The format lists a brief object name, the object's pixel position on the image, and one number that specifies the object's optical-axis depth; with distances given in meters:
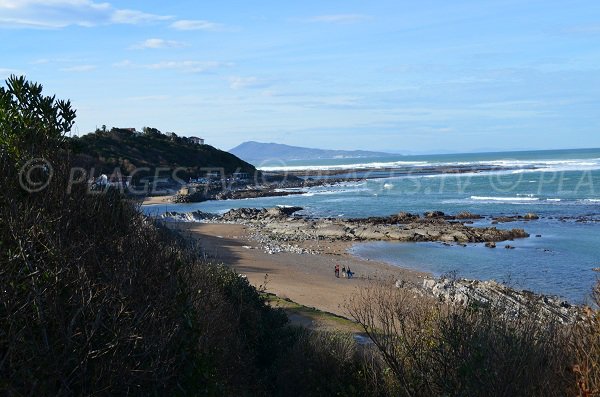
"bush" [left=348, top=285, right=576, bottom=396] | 6.91
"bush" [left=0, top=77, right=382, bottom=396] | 5.06
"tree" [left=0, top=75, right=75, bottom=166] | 7.34
